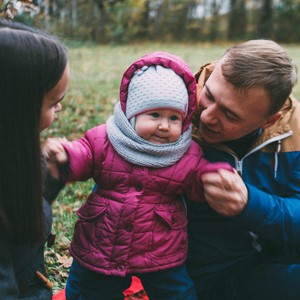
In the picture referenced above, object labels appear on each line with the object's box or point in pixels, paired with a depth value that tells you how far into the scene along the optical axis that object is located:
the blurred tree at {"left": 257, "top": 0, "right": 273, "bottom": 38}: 23.39
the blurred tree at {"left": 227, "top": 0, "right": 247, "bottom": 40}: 23.22
